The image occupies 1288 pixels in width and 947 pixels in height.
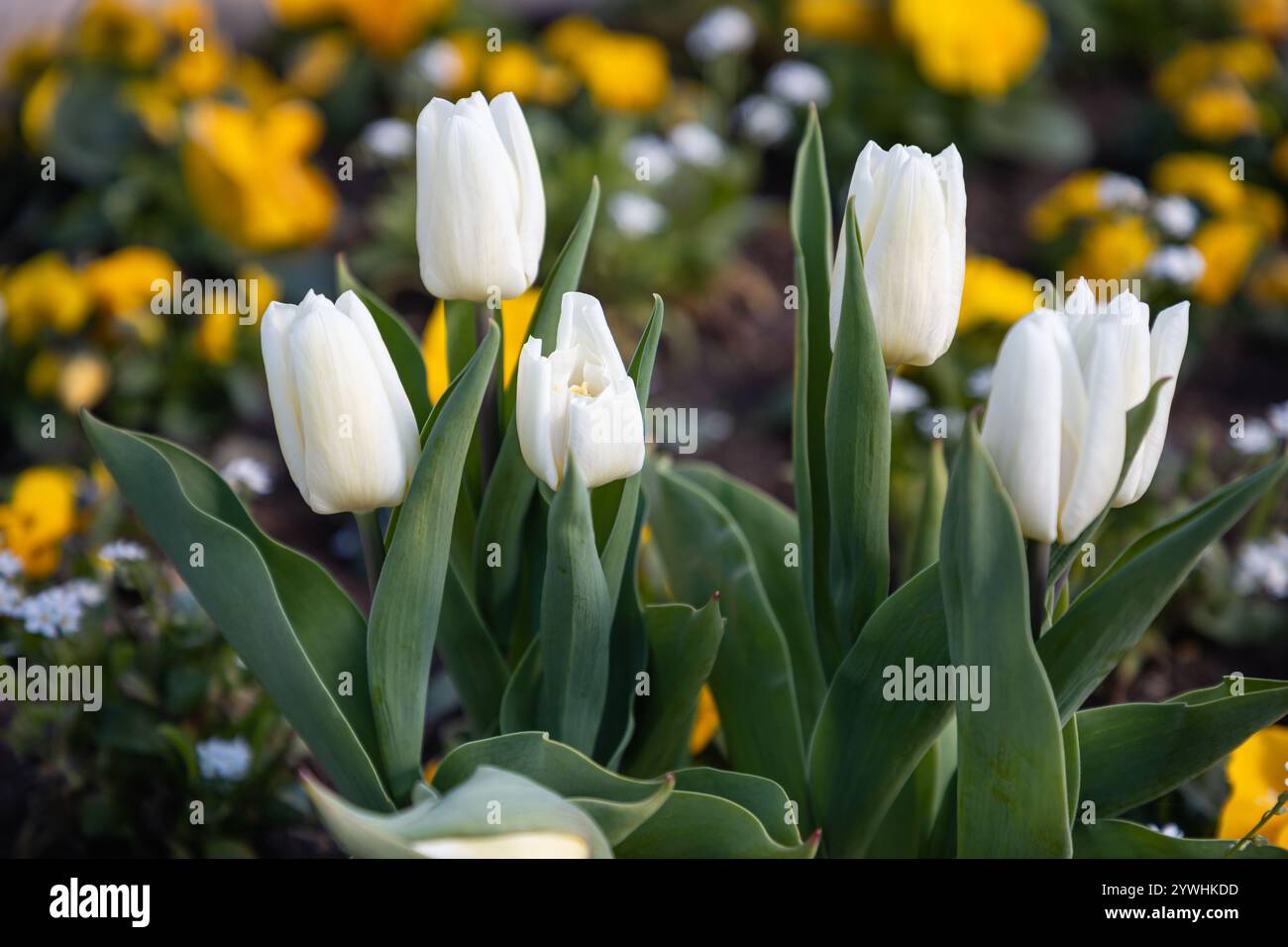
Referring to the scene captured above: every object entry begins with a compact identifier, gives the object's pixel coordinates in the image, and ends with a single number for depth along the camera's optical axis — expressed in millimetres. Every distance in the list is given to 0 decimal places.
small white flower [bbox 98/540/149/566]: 1299
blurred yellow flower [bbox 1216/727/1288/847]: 1077
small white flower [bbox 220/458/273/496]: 1419
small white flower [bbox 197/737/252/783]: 1284
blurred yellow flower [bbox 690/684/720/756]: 1273
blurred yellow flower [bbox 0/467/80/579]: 1520
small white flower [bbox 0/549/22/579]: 1357
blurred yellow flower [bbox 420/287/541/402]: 1457
